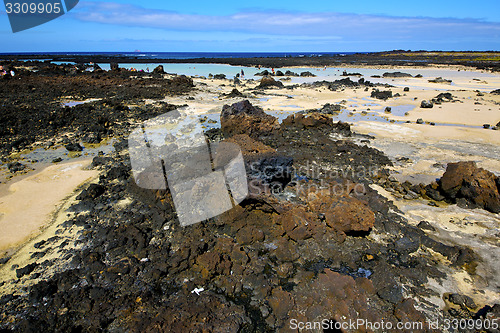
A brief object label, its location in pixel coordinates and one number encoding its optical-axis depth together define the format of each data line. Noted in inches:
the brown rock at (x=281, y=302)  139.3
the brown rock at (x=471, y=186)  235.9
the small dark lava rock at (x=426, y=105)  641.3
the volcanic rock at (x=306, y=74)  1435.8
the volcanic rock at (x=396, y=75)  1358.3
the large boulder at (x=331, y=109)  598.6
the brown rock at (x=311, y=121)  454.3
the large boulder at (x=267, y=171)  210.8
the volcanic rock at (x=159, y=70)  1294.8
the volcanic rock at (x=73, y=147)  374.8
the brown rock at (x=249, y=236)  188.9
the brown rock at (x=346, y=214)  193.8
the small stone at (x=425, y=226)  211.6
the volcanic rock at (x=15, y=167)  309.0
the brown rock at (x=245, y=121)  406.9
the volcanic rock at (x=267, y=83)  978.7
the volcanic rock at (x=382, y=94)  765.8
